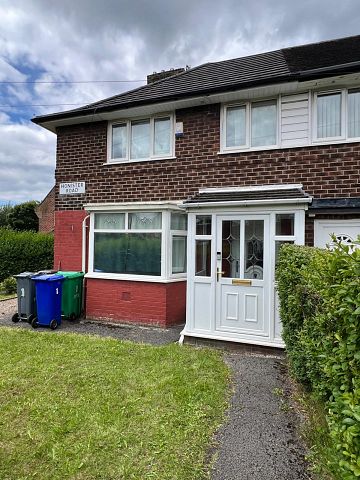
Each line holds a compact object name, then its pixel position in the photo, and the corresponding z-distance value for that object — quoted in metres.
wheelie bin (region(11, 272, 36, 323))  7.86
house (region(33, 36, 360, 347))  6.30
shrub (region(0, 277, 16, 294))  13.11
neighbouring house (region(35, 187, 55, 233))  31.17
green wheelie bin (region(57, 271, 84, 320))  8.41
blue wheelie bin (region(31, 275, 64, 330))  7.62
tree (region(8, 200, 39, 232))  37.56
